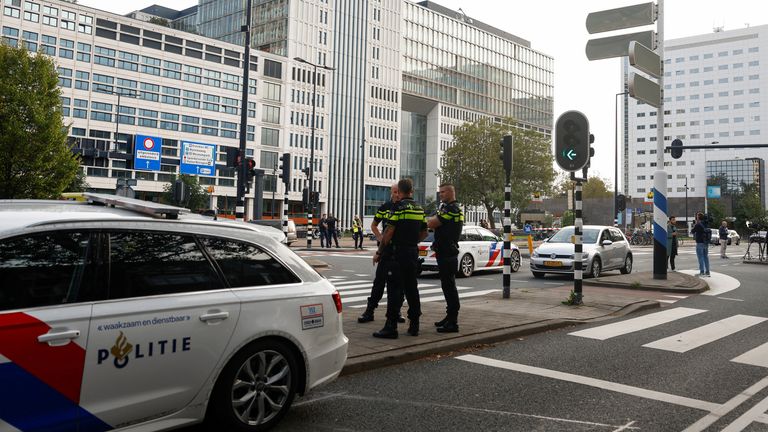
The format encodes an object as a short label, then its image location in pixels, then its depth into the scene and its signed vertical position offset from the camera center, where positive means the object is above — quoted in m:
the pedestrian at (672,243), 20.78 +0.13
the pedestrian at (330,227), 33.44 +0.50
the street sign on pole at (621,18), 13.80 +5.22
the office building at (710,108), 132.38 +30.70
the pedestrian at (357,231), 33.31 +0.35
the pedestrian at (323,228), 33.62 +0.46
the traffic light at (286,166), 26.02 +2.95
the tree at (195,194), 61.44 +3.81
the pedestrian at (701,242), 18.23 +0.17
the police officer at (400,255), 6.99 -0.18
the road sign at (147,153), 41.79 +5.29
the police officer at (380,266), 7.39 -0.35
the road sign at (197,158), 45.38 +5.49
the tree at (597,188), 125.00 +11.58
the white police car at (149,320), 3.11 -0.51
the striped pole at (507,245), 11.41 -0.06
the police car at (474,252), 16.80 -0.31
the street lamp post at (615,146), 40.58 +7.26
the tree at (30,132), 29.34 +4.55
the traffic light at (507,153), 11.65 +1.68
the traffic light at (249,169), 19.27 +2.03
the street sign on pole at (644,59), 12.99 +4.14
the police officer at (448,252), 7.56 -0.15
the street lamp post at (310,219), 31.91 +0.89
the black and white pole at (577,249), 10.59 -0.08
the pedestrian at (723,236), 30.56 +0.61
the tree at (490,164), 66.31 +8.45
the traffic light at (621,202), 38.03 +2.68
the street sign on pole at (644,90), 13.70 +3.59
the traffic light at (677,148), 27.05 +4.32
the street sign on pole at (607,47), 14.21 +4.54
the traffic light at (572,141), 10.91 +1.83
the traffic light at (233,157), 18.86 +2.34
